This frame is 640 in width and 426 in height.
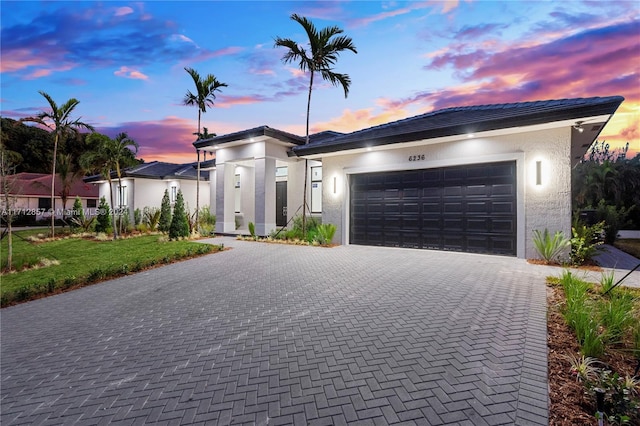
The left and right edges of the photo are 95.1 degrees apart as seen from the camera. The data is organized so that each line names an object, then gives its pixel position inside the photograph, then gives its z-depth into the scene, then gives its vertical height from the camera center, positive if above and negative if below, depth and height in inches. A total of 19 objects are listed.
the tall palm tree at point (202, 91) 600.7 +244.6
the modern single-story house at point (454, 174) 308.5 +47.0
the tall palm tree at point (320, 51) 454.0 +254.0
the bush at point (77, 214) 724.2 -15.1
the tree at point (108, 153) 613.9 +118.5
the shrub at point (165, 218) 648.3 -20.9
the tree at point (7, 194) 357.6 +17.9
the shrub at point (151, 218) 697.0 -22.7
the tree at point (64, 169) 914.1 +124.5
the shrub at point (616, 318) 127.6 -48.7
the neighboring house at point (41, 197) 1106.7 +46.7
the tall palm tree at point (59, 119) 564.8 +177.1
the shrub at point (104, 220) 676.1 -27.0
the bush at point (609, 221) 515.2 -19.2
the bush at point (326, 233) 456.1 -38.0
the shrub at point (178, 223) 546.1 -27.0
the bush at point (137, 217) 795.8 -23.3
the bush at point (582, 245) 295.1 -35.8
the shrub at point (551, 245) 301.9 -36.2
